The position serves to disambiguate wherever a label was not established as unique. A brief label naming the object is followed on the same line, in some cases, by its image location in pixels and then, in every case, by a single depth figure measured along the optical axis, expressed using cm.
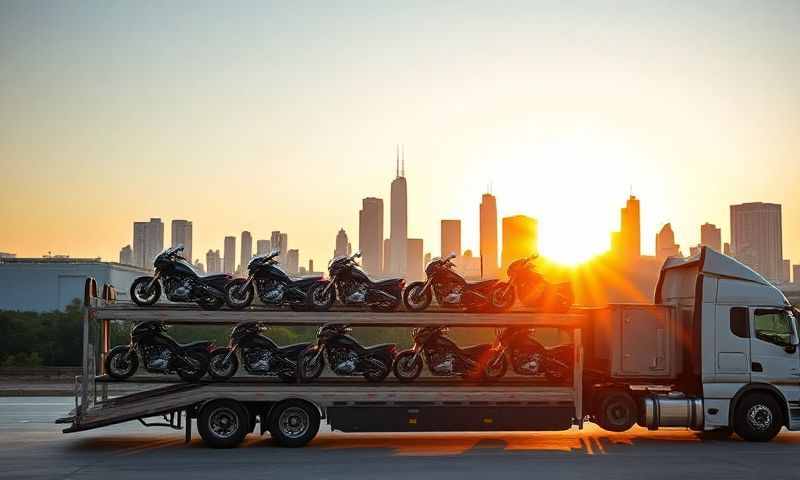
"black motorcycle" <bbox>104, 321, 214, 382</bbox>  1823
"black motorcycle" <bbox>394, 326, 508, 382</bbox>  1923
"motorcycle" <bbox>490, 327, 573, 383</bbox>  1934
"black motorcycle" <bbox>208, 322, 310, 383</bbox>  1877
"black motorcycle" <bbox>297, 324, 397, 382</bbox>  1888
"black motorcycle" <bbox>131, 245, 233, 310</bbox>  1847
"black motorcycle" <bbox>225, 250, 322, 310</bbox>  1867
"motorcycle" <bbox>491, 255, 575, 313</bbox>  1884
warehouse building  9188
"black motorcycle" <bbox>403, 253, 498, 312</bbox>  1891
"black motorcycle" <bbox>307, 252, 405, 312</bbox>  1873
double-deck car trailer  1762
